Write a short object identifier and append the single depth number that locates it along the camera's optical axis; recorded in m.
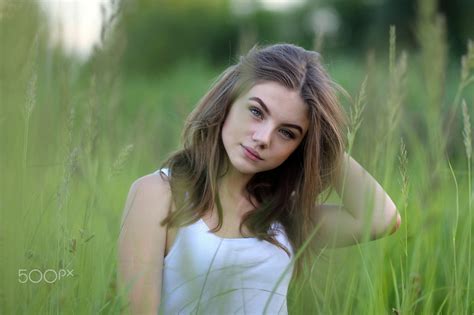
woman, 2.62
